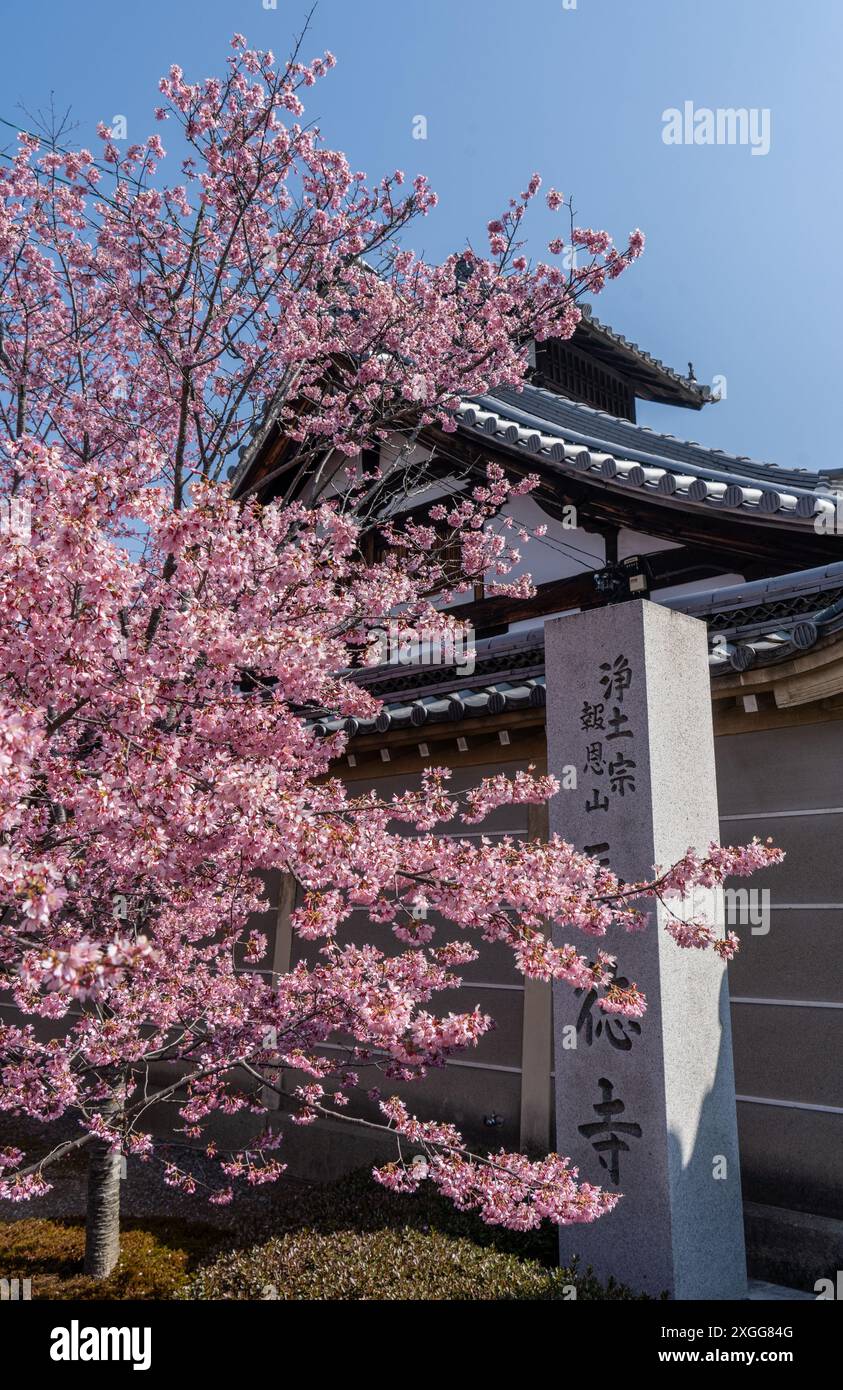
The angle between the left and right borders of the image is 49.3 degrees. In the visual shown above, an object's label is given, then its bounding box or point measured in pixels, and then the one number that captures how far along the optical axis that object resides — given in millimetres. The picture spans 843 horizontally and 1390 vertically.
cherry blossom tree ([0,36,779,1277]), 3938
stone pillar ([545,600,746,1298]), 5301
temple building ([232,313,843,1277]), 6492
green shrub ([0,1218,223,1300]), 6133
